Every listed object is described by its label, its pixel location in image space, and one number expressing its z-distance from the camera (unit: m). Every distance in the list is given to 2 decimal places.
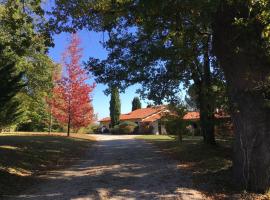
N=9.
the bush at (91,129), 35.70
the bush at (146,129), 31.47
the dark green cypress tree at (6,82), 8.57
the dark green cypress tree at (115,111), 39.74
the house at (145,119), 31.73
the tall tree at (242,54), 5.62
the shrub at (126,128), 31.69
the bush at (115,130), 32.74
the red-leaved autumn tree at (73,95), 19.68
